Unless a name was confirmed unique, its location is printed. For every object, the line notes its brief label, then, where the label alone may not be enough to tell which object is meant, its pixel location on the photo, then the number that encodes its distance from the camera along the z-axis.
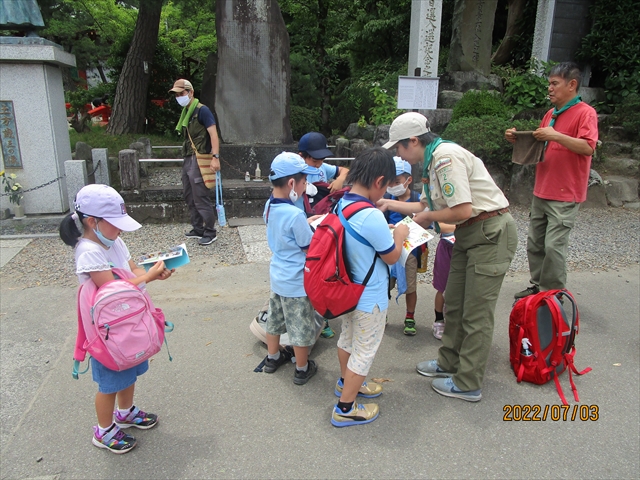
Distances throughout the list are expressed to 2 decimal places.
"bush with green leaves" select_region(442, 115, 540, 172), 7.56
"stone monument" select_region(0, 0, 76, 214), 6.02
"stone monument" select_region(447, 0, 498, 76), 10.58
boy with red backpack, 2.30
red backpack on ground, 2.87
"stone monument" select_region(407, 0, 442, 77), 8.73
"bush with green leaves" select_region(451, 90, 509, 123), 8.80
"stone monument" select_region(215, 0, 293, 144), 7.45
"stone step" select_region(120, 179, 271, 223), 6.40
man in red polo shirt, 3.51
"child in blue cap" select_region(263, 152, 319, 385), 2.70
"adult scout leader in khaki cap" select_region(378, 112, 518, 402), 2.50
